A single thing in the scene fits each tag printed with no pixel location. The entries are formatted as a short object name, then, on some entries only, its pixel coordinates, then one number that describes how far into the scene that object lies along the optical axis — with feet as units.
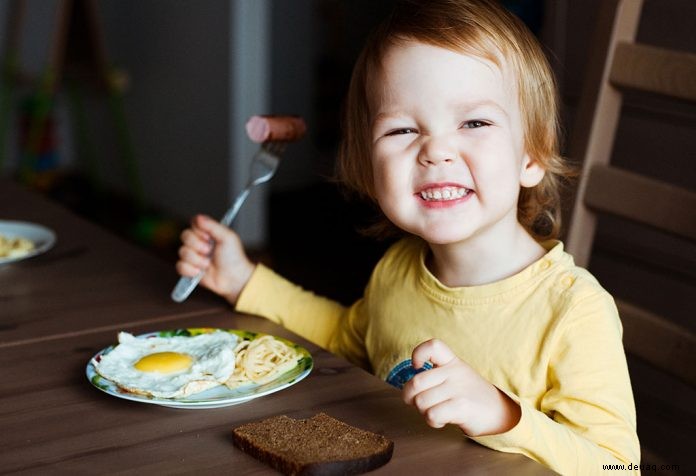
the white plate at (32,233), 4.73
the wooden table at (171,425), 2.55
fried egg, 2.99
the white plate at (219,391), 2.89
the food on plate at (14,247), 4.52
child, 2.79
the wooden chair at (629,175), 3.89
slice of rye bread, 2.47
